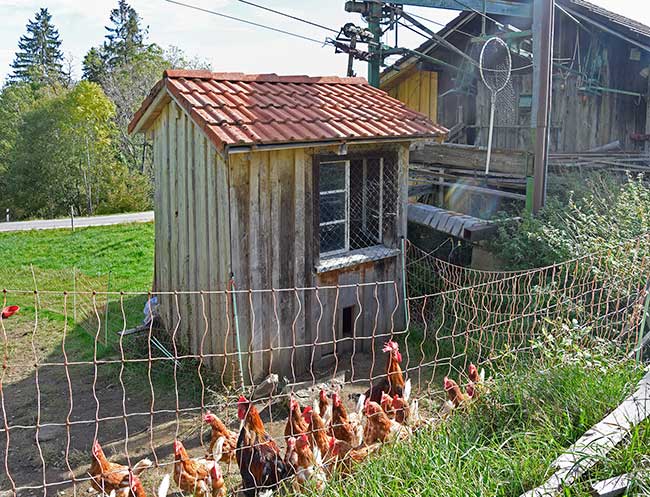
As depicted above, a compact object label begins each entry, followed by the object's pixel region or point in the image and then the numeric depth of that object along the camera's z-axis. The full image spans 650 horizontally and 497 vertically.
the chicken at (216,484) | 3.96
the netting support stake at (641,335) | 4.35
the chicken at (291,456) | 3.90
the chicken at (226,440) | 4.46
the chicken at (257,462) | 4.00
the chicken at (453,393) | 4.58
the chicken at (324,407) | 4.49
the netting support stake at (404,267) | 8.03
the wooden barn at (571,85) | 11.88
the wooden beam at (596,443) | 2.87
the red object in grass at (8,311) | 3.79
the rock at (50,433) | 5.82
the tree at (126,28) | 47.56
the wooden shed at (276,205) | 6.47
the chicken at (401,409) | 4.61
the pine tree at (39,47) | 51.00
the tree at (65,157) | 26.86
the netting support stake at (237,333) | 6.35
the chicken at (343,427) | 4.30
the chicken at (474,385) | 4.15
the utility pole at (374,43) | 10.29
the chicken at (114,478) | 3.73
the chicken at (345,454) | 3.85
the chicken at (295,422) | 4.20
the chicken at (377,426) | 4.25
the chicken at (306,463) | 3.74
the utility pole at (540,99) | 8.06
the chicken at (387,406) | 4.61
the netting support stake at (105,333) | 7.96
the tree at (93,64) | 39.10
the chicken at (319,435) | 4.08
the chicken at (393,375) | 5.04
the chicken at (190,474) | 3.99
